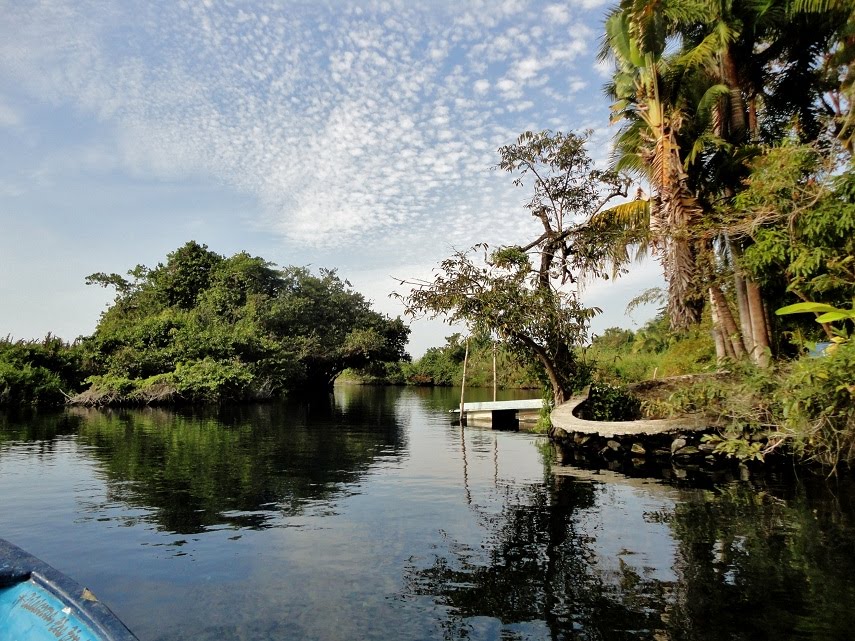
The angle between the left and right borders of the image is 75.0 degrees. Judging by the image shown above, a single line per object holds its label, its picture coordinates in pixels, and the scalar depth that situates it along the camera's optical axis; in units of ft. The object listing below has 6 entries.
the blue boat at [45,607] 9.46
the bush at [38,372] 88.22
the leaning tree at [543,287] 53.78
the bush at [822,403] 29.48
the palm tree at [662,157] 46.68
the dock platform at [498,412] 73.20
